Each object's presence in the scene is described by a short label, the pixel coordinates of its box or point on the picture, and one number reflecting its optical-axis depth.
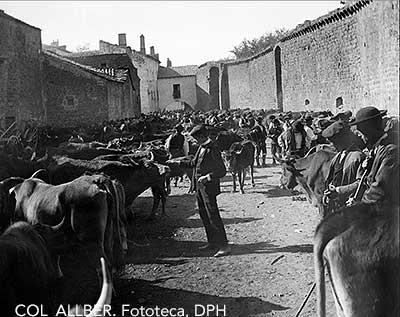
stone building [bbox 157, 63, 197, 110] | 71.19
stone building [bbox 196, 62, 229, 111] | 64.06
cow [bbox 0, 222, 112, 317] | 4.21
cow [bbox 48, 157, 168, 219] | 9.31
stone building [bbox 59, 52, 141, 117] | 37.31
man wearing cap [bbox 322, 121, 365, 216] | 6.83
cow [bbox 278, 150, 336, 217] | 7.80
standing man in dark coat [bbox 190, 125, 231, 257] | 8.52
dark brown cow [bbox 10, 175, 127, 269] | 6.67
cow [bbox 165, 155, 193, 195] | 12.15
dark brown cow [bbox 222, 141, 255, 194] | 14.23
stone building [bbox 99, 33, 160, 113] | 49.00
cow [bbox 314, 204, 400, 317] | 3.77
